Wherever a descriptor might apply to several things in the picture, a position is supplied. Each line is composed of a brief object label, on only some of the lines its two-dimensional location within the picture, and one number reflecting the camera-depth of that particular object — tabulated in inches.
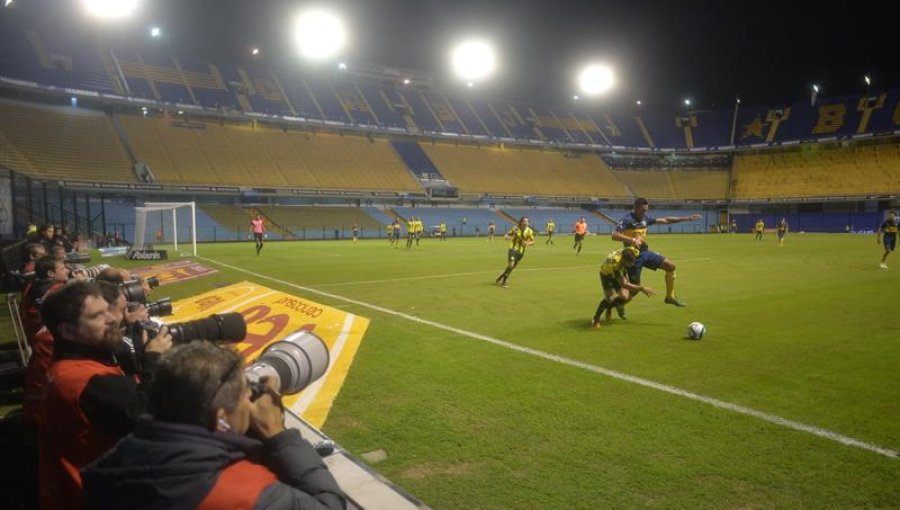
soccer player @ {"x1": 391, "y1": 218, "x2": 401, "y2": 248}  1456.7
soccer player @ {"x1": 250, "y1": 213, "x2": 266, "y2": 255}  1099.3
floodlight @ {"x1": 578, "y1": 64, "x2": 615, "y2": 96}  2347.4
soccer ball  316.5
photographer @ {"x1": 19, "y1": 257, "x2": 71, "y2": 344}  235.8
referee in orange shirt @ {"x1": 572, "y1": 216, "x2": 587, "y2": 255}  1138.0
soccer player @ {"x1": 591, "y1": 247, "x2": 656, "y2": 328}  364.2
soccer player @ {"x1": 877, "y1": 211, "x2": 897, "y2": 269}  757.9
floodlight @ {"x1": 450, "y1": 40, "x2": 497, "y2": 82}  1982.0
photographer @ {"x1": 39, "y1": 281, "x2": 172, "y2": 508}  94.7
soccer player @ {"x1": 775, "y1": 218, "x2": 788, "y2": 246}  1437.0
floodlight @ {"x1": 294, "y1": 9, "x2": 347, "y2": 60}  1694.1
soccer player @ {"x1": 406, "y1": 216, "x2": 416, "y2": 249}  1378.8
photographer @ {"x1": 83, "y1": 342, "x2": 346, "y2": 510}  65.4
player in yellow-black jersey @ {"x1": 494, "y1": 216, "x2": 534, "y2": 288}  592.7
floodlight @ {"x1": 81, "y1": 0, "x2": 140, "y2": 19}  1475.1
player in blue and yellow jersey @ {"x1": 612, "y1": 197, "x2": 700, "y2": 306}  400.2
